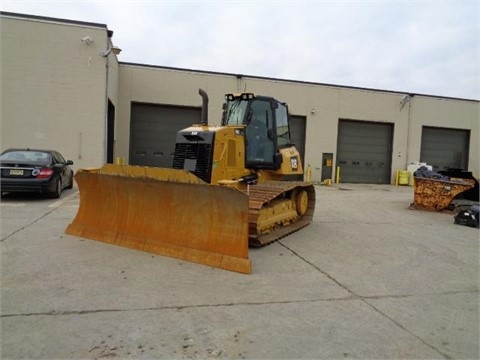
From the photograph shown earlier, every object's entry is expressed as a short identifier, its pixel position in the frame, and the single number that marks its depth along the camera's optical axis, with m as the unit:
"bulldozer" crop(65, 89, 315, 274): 5.41
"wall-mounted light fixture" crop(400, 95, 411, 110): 25.09
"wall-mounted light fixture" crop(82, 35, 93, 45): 15.99
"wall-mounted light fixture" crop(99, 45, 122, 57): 14.53
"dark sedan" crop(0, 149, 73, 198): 10.53
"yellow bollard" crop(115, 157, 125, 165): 19.64
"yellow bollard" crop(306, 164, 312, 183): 23.30
